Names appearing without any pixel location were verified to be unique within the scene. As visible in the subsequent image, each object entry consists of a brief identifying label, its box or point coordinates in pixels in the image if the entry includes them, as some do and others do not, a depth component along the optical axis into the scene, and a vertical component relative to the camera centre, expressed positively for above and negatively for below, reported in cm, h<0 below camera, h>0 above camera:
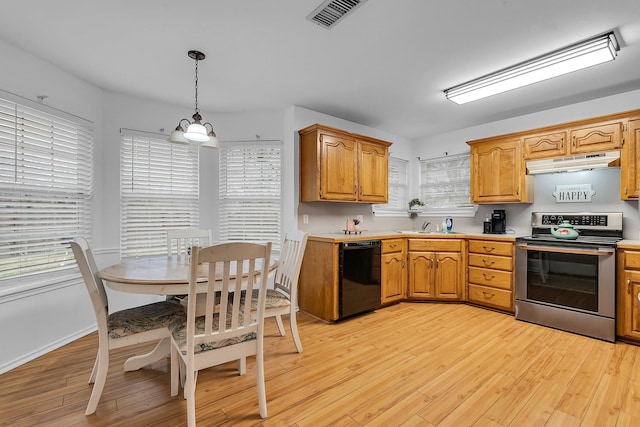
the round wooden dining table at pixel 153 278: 183 -42
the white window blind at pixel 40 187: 246 +22
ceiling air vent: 193 +137
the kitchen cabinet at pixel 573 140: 313 +84
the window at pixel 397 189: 496 +42
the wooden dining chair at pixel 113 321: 181 -73
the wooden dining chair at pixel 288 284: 249 -66
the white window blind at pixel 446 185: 464 +47
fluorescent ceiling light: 234 +131
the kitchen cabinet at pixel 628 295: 272 -75
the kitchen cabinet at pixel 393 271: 379 -75
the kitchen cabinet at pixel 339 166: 357 +61
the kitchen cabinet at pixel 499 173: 374 +54
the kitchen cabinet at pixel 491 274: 355 -74
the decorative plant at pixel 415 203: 503 +18
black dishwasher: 331 -74
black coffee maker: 403 -12
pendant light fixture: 240 +65
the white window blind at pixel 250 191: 392 +29
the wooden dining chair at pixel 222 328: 159 -69
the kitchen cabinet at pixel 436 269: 395 -74
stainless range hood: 312 +58
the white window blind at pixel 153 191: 347 +27
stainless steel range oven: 285 -65
